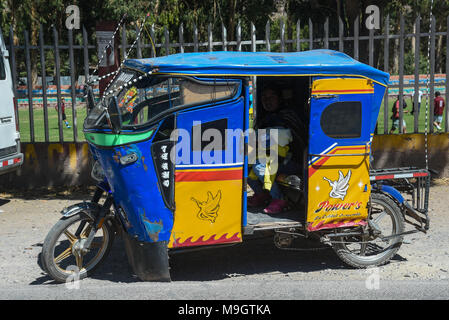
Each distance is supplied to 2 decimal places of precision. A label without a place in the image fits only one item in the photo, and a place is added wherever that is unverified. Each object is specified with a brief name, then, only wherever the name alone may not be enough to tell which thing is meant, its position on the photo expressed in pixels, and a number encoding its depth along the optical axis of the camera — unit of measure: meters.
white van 8.65
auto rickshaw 5.02
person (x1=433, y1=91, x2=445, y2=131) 16.92
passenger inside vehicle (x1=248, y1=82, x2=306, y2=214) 5.77
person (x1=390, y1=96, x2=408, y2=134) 15.20
